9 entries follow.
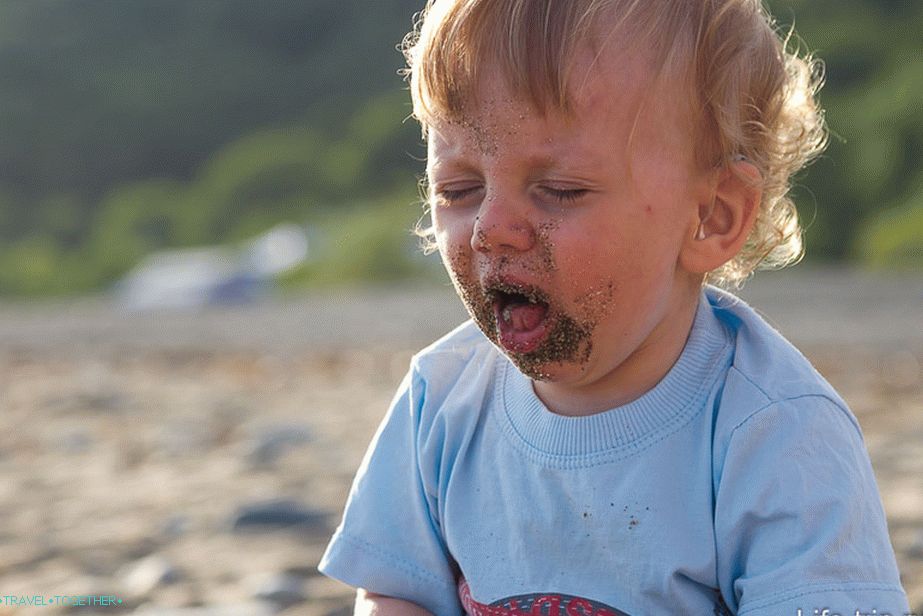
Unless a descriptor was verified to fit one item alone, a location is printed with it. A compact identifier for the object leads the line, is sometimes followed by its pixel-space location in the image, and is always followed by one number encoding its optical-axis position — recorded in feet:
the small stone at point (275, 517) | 10.26
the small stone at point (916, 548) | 8.82
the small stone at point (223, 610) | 8.26
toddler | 5.57
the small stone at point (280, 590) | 8.46
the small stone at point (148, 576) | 8.89
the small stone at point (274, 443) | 12.55
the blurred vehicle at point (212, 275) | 31.19
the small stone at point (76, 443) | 13.67
